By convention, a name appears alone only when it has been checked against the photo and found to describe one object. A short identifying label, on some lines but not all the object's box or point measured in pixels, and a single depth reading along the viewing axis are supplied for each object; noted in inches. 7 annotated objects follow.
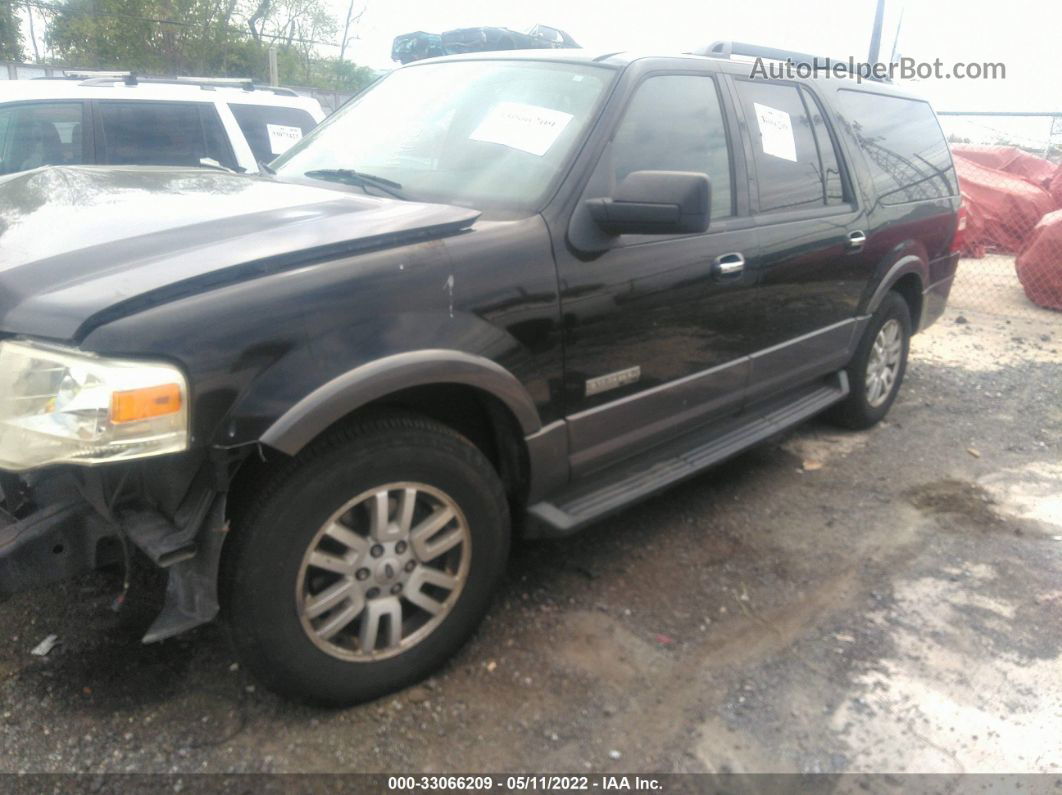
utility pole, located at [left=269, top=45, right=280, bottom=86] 550.3
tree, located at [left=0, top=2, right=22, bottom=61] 951.6
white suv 221.9
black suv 77.6
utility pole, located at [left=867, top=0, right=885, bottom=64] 423.2
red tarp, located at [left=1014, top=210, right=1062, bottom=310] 320.5
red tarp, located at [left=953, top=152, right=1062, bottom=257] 402.6
